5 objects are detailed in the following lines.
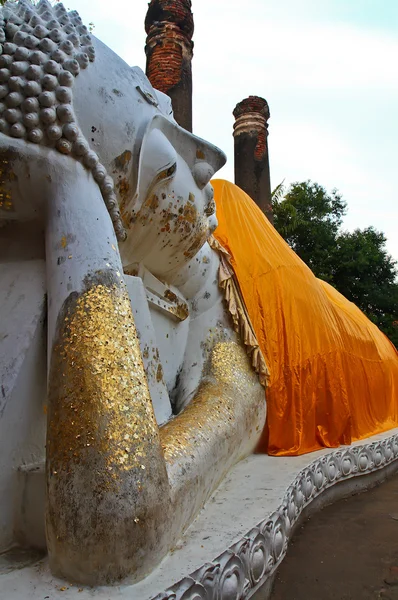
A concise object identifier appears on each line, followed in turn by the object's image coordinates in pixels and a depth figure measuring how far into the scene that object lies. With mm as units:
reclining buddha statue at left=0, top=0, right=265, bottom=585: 980
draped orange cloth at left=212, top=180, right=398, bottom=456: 2191
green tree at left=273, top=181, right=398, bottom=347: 13367
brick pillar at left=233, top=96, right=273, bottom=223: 8125
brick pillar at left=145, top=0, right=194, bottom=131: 5949
